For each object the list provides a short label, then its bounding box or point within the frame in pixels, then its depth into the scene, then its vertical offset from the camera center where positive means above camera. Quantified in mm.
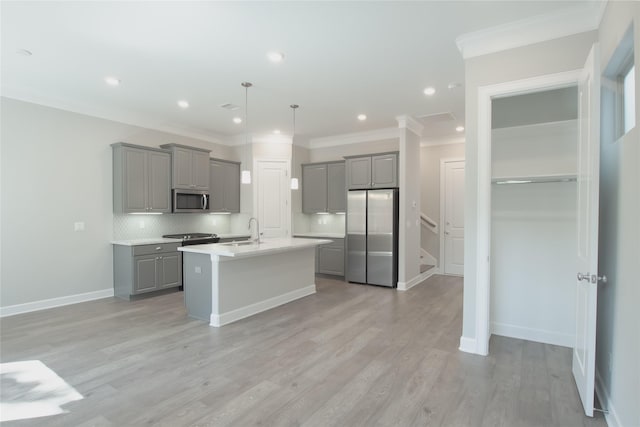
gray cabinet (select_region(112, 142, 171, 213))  5184 +462
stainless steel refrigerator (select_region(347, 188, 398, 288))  5969 -522
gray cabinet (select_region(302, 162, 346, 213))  6953 +434
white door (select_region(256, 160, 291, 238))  6980 +228
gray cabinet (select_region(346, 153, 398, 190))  6043 +680
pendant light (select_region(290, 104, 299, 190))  4793 +1424
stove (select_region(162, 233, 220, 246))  5734 -518
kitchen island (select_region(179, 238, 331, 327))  3963 -899
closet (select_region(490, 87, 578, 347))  3393 -80
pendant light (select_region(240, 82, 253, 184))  4202 +1533
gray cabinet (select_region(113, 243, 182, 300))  5031 -940
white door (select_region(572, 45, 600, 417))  2172 -125
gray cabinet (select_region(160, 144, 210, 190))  5797 +727
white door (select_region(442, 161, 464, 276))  7051 -207
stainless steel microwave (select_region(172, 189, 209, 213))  5852 +130
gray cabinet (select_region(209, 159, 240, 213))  6621 +439
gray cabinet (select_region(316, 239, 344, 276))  6710 -1006
